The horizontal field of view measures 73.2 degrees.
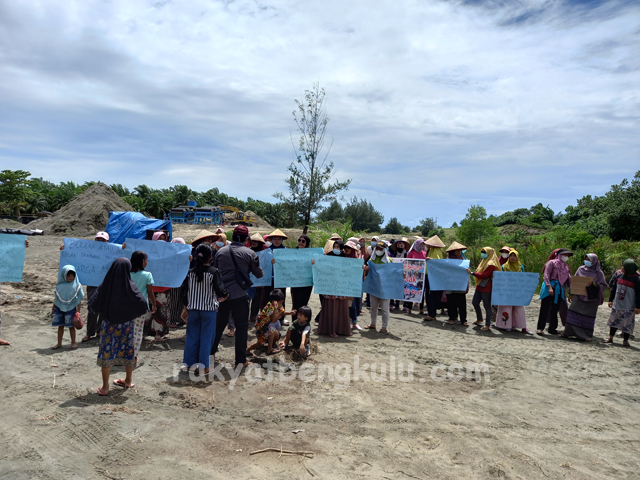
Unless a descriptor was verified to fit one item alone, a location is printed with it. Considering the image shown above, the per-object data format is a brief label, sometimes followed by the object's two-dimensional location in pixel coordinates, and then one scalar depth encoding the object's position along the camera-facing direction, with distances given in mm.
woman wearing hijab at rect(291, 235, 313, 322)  7954
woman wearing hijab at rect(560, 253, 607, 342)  8703
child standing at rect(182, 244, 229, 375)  5324
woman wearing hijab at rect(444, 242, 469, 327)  9664
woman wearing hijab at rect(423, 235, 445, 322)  10023
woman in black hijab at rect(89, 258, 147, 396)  4660
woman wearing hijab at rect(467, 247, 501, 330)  9234
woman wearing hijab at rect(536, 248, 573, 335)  8914
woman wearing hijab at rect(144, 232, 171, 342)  6973
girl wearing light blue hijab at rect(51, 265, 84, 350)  6199
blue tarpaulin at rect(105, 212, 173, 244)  7926
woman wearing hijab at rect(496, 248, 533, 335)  9289
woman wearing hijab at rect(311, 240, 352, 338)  8008
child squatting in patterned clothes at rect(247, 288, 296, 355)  6555
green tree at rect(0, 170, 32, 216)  45938
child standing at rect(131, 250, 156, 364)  5169
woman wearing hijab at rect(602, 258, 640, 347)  8391
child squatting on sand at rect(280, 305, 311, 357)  6578
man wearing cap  5660
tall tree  16438
